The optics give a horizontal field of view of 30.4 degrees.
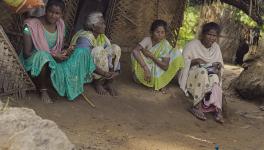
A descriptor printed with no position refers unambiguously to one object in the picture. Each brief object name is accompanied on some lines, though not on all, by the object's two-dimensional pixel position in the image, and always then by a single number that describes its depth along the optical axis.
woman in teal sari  6.09
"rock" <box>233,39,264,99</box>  9.20
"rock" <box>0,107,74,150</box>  2.79
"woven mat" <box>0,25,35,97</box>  5.80
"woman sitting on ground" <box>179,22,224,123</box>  7.20
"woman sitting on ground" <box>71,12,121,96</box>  6.73
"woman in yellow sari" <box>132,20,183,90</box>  7.42
